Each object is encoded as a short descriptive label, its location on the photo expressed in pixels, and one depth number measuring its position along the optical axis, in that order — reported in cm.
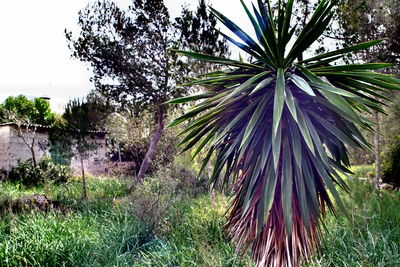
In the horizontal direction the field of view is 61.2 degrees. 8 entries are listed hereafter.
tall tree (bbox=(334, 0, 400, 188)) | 918
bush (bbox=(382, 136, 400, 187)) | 1121
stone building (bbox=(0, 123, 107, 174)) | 1399
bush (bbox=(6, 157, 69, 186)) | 1229
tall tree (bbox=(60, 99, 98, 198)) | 984
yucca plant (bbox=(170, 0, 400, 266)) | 300
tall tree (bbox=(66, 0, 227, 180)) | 1168
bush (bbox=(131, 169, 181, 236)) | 568
